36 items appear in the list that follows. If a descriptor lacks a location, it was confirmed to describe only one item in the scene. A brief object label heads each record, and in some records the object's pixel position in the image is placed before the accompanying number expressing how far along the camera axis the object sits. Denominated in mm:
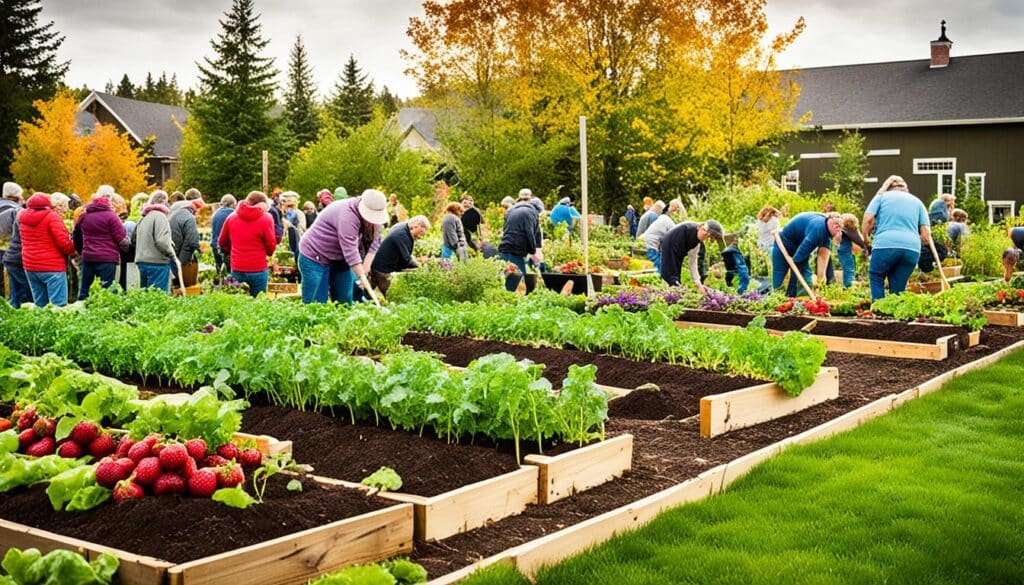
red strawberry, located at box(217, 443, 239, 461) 4602
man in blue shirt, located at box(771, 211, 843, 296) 12539
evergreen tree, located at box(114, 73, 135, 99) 88688
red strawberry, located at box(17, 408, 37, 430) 5102
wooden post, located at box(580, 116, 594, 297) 12740
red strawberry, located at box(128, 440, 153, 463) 4348
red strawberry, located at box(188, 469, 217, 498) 4199
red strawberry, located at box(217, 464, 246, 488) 4305
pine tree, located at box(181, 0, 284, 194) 43688
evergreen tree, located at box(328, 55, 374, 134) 63656
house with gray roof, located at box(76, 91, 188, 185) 58353
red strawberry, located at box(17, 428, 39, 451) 4887
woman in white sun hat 10148
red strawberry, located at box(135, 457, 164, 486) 4195
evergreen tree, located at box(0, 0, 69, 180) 45844
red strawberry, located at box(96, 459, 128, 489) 4238
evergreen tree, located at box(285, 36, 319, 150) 55375
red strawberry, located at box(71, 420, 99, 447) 4824
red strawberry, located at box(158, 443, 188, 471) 4242
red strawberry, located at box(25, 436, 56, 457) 4785
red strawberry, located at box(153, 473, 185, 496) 4184
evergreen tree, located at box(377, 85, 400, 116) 77000
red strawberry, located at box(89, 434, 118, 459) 4801
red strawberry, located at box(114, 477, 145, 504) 4125
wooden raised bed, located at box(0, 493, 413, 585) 3582
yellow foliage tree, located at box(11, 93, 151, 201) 38375
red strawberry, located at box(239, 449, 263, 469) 4617
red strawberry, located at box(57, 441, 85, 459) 4750
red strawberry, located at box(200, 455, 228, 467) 4426
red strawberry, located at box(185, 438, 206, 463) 4406
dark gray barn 39375
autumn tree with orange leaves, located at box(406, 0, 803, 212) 28500
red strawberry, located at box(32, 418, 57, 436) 4898
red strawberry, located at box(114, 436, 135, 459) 4492
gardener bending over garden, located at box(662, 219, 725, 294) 12648
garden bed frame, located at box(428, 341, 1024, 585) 4340
